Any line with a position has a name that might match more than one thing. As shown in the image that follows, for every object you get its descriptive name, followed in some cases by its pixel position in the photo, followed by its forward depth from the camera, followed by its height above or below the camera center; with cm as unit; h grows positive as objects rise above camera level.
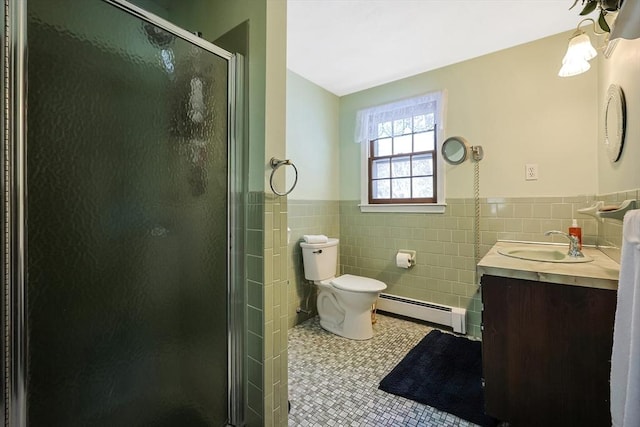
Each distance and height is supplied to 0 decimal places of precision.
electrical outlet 214 +29
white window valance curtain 252 +93
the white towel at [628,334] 67 -32
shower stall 77 -4
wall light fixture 147 +82
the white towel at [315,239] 254 -26
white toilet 226 -67
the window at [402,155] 258 +53
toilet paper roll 260 -45
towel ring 126 +20
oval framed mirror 139 +47
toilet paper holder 264 -43
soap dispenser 173 -13
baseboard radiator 238 -89
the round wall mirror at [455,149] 237 +52
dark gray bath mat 154 -104
